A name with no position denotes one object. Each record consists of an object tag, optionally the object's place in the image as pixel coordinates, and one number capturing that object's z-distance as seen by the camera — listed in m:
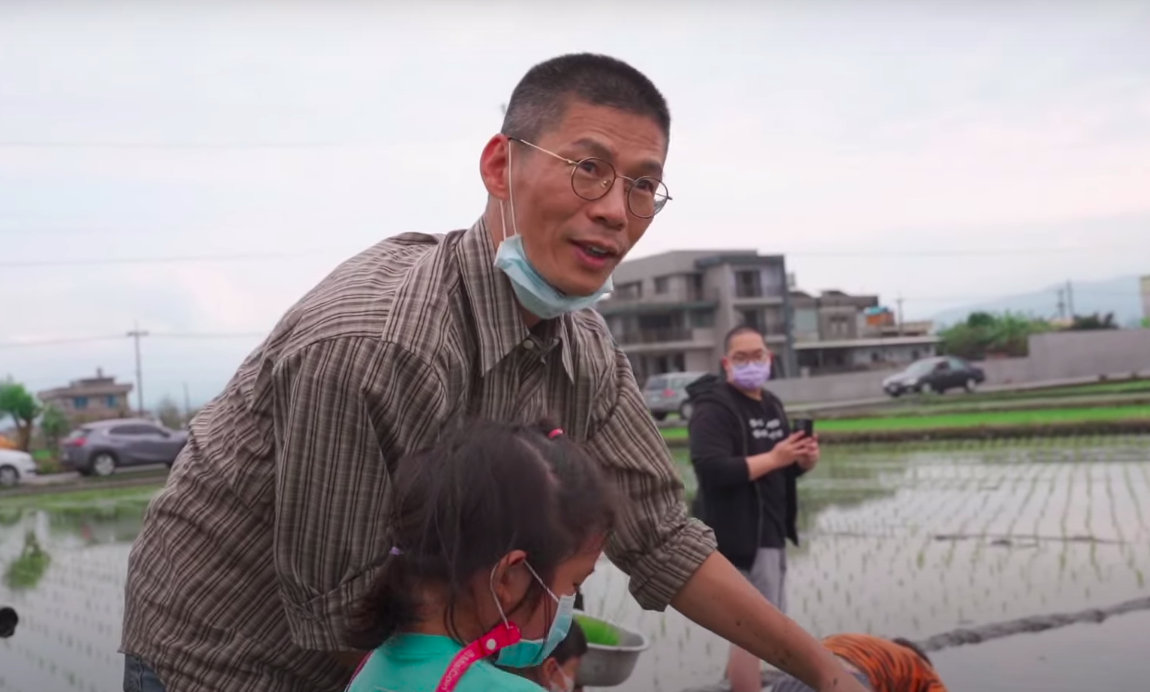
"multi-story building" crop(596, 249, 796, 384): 55.56
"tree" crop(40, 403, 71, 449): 36.88
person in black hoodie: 5.01
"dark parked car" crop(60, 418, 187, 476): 23.61
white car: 23.47
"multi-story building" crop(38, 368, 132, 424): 65.94
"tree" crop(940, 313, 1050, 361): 57.53
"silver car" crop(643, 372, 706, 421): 32.19
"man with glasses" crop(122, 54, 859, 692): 1.77
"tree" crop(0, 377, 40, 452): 42.37
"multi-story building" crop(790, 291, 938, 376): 60.53
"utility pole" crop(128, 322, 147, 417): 53.06
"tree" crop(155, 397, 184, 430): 40.24
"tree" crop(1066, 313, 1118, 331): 50.84
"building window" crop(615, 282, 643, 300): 59.59
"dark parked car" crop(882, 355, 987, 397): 35.19
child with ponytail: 1.69
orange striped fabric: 3.01
